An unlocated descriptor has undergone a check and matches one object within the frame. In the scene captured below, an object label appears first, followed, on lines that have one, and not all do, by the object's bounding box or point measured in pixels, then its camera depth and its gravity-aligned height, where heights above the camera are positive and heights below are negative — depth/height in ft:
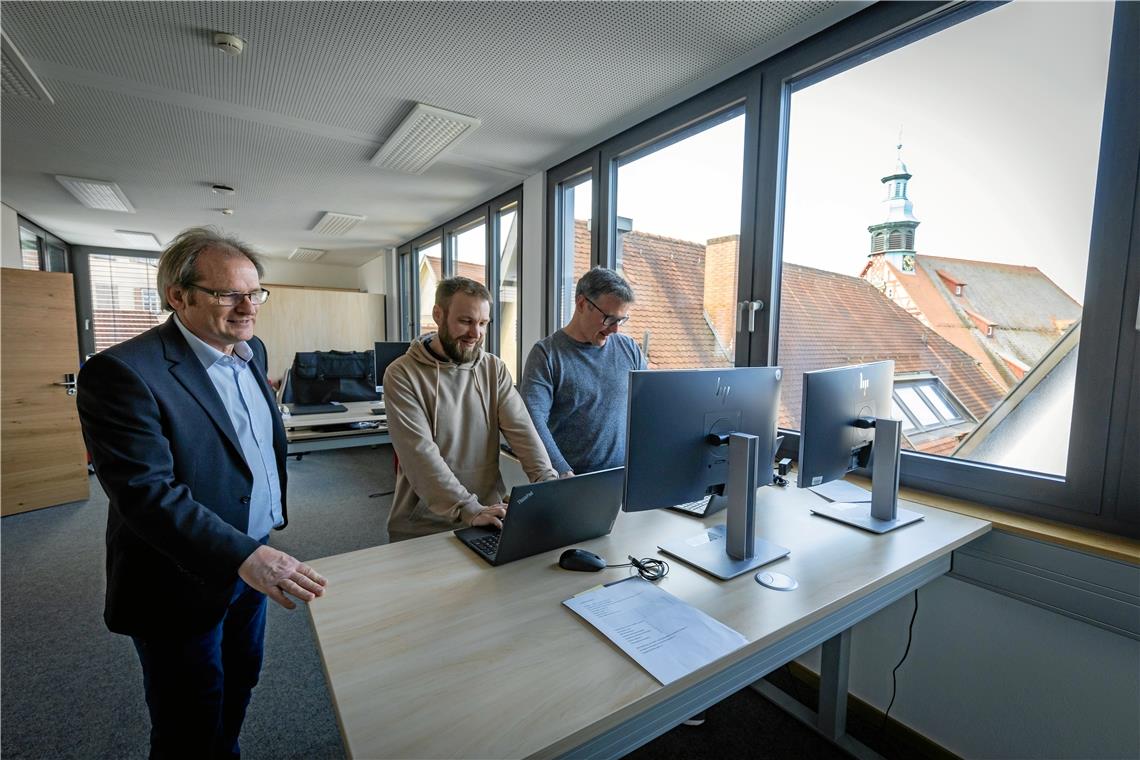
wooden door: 12.01 -1.62
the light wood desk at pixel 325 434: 10.05 -2.09
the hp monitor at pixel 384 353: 13.46 -0.56
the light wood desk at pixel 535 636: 2.50 -1.87
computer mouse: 4.00 -1.77
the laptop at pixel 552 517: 3.96 -1.51
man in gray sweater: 6.56 -0.60
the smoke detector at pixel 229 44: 6.88 +3.86
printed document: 2.96 -1.85
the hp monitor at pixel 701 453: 4.04 -0.95
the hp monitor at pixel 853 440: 4.83 -1.01
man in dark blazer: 3.51 -1.18
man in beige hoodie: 5.06 -0.97
